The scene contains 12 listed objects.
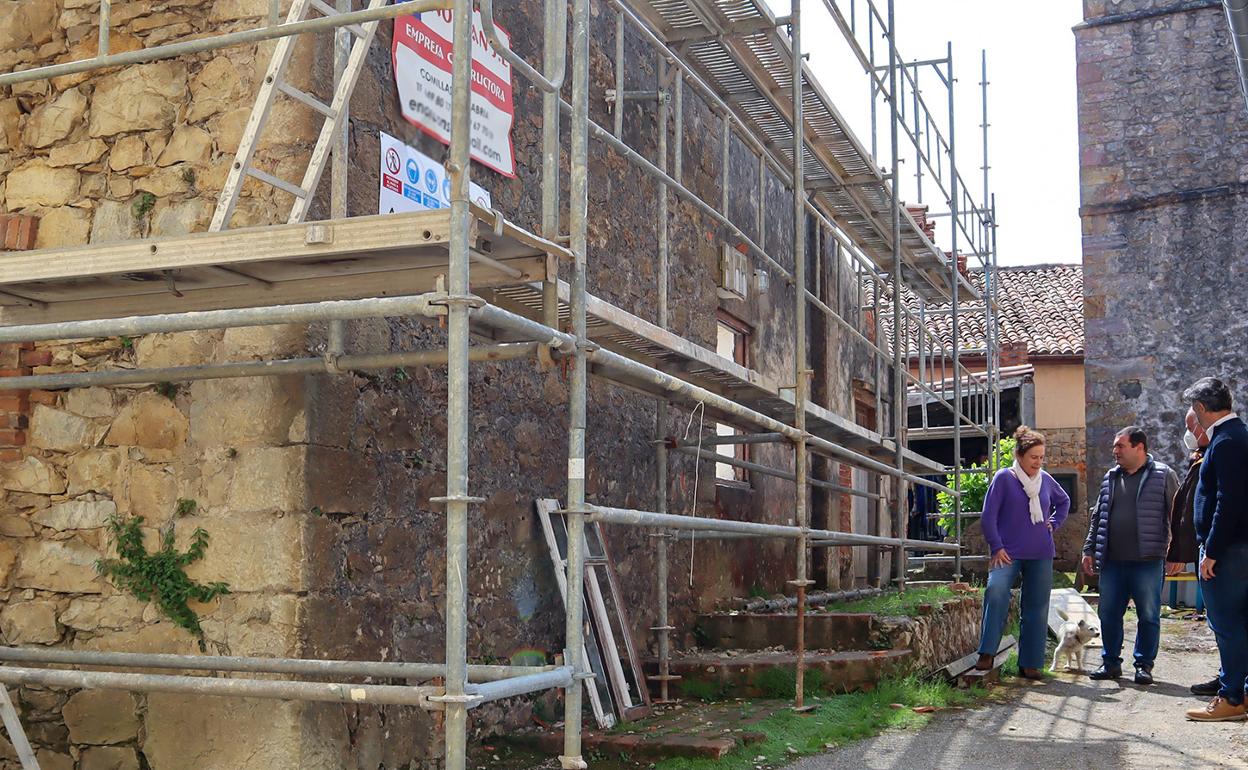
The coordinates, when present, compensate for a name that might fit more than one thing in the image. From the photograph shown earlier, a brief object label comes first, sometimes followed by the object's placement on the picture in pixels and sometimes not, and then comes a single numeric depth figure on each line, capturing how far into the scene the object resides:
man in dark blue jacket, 6.55
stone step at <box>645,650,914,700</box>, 7.02
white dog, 8.76
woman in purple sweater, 8.24
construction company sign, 5.50
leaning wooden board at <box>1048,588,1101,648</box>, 10.49
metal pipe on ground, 9.24
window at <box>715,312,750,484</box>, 9.70
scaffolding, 3.63
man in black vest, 8.27
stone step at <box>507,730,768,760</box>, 5.48
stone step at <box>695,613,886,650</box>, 7.57
